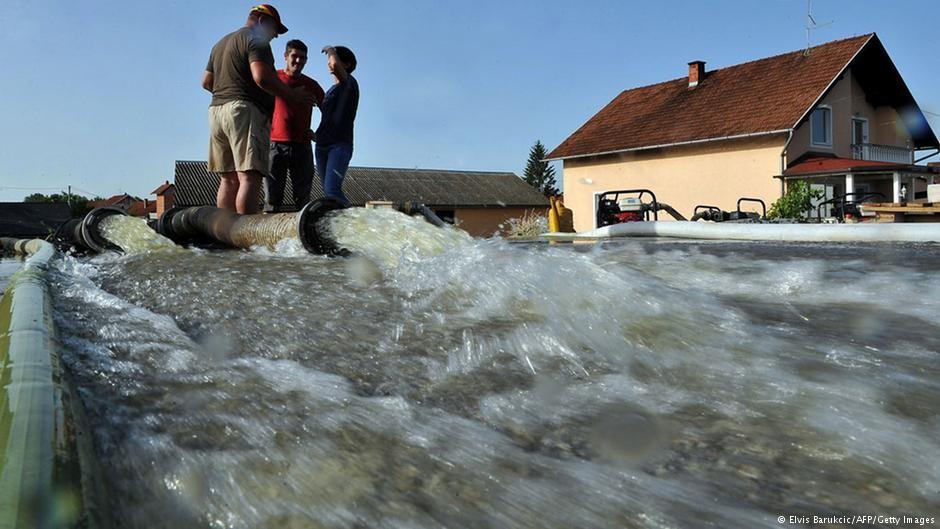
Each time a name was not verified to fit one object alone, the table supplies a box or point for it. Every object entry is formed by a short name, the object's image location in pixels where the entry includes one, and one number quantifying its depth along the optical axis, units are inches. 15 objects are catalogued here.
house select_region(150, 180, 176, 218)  1888.4
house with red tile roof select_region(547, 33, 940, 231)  815.7
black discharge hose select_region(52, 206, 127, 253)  214.2
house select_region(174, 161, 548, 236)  1332.4
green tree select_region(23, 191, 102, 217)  2746.1
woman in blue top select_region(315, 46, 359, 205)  233.5
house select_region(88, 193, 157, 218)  2918.1
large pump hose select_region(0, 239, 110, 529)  28.7
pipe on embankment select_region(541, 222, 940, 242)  156.1
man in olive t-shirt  199.6
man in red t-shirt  231.5
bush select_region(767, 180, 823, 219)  642.8
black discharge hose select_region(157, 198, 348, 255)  142.9
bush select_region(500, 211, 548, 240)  622.0
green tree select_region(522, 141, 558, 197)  3408.0
